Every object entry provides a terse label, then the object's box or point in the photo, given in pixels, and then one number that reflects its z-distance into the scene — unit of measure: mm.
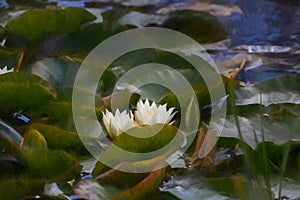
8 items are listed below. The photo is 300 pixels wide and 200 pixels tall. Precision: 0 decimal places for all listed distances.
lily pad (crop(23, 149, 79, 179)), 10018
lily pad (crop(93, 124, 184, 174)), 10016
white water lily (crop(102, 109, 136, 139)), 10091
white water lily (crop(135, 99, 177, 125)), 10112
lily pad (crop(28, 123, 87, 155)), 10115
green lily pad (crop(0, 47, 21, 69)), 10458
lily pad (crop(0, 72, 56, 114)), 10225
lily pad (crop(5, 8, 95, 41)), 10697
